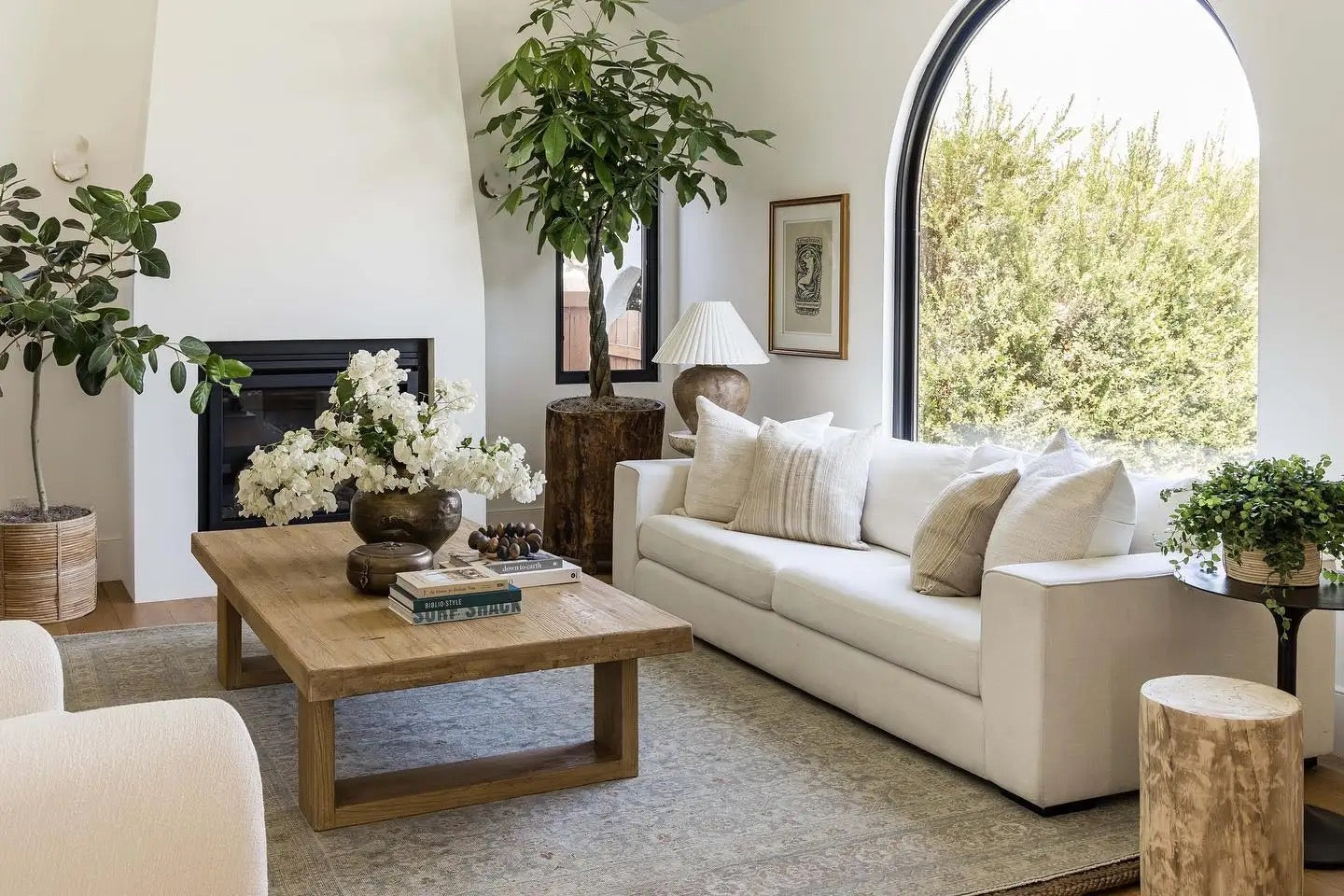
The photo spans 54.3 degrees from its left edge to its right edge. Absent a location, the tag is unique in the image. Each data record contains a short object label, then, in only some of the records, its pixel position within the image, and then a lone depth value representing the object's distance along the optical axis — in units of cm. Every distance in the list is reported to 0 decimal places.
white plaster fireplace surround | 517
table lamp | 543
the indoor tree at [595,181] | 545
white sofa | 298
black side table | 274
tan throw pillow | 356
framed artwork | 543
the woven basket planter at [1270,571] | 279
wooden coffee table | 284
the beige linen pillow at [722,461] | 466
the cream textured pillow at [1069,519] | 326
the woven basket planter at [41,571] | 481
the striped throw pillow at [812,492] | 434
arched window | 382
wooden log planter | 566
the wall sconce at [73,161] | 534
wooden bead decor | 360
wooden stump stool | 248
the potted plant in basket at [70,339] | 460
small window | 670
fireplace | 537
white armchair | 159
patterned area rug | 270
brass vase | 357
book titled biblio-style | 311
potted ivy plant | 273
